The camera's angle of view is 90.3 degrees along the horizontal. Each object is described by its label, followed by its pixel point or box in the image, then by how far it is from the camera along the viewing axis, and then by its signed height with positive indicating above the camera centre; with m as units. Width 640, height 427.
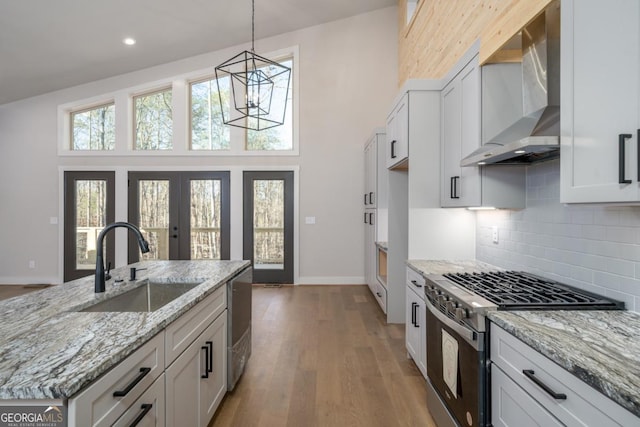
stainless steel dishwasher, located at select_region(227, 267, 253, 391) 2.19 -0.84
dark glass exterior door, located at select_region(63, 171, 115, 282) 5.68 -0.06
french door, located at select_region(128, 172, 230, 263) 5.68 +0.01
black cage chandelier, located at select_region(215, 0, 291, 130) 5.62 +1.99
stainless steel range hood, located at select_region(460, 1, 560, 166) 1.60 +0.69
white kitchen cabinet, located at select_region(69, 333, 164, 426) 0.83 -0.54
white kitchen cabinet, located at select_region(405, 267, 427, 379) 2.38 -0.88
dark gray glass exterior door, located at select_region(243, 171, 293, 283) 5.59 -0.17
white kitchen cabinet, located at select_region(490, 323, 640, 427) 0.88 -0.59
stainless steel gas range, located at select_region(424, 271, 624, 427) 1.44 -0.56
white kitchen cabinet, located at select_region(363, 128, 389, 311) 4.05 +0.12
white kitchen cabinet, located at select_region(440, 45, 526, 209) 2.17 +0.42
